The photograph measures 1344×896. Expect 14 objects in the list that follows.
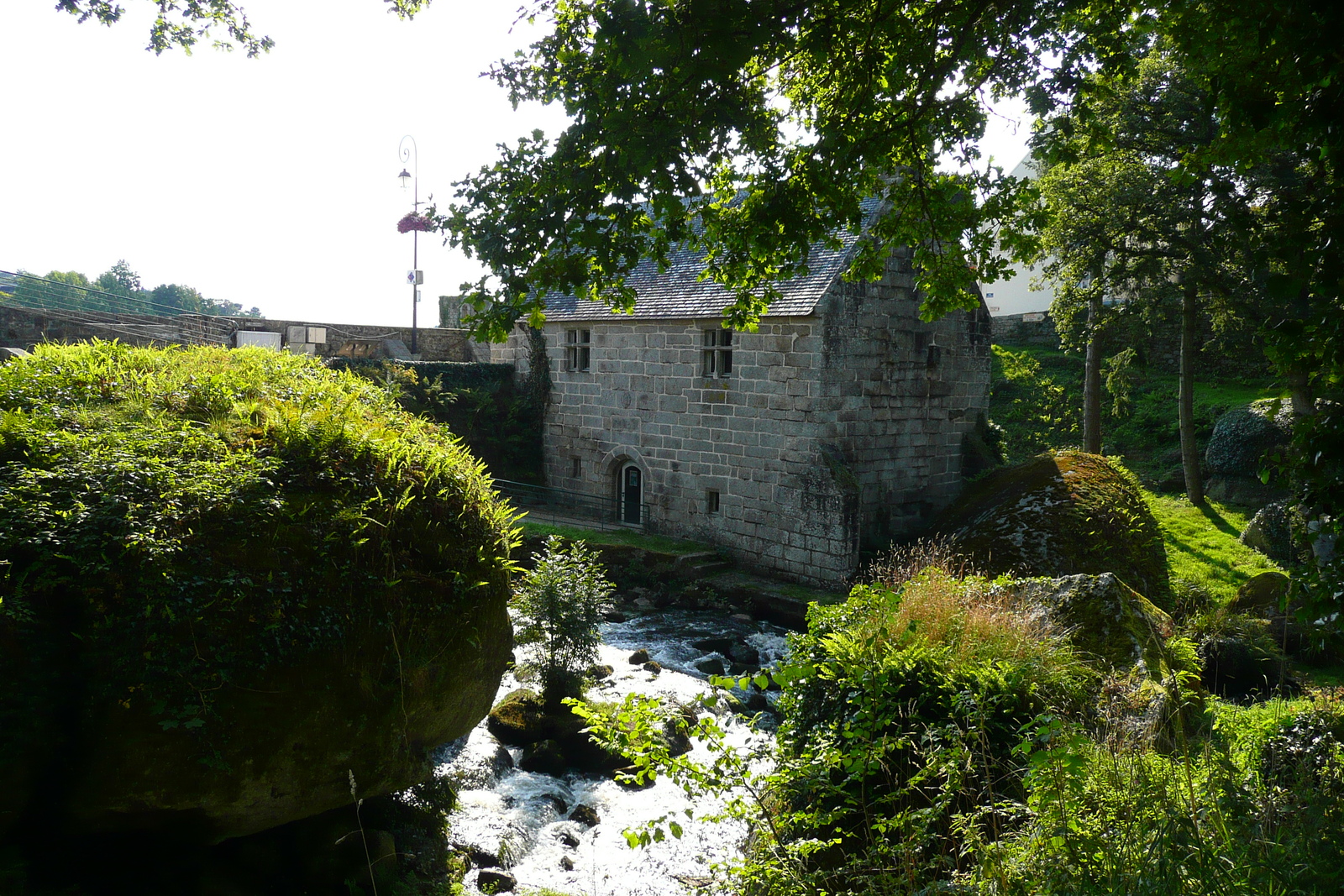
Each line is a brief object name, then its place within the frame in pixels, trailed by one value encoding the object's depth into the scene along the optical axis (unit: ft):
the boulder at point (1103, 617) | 24.36
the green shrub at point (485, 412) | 67.97
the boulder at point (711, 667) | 38.95
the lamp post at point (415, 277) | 78.95
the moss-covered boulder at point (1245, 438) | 55.98
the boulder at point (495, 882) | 21.40
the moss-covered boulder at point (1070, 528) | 39.96
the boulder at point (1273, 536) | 44.55
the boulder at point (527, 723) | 30.48
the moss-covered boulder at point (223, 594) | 13.97
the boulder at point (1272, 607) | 32.42
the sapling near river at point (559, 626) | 32.55
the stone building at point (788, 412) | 50.62
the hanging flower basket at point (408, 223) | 78.12
